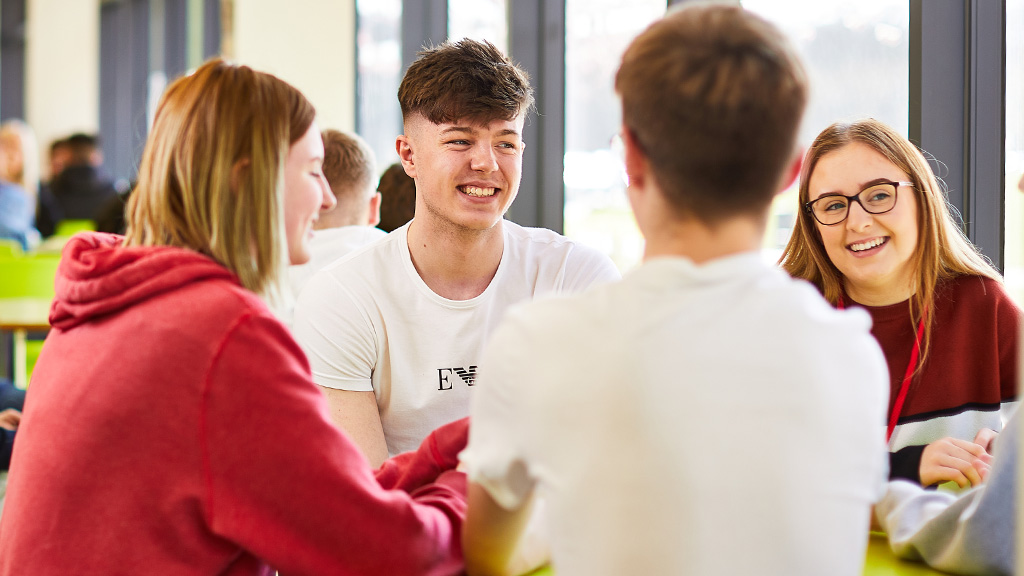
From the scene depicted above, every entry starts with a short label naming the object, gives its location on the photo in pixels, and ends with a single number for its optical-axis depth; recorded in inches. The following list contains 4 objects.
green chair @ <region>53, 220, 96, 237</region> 285.7
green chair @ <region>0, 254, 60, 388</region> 156.9
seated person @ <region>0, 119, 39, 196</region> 277.4
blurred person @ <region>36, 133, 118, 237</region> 287.7
